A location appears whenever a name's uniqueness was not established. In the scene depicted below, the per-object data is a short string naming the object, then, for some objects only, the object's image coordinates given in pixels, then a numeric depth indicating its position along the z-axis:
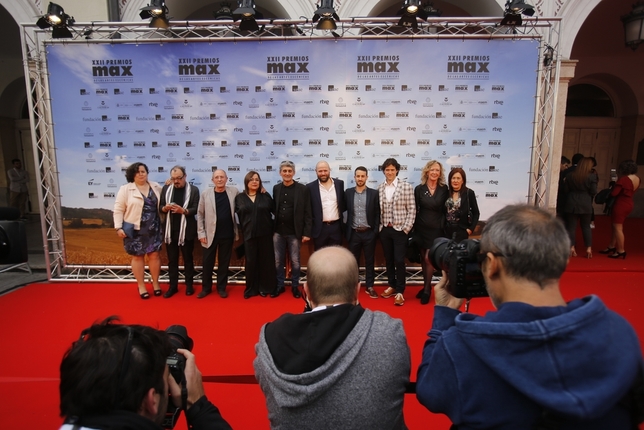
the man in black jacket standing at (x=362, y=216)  4.34
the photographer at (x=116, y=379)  0.79
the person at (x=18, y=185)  9.02
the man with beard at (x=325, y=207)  4.46
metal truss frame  4.59
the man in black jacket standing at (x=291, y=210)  4.39
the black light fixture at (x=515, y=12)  4.28
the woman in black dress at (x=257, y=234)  4.39
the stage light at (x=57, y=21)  4.44
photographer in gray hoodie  1.04
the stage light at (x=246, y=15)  4.26
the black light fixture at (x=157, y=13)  4.38
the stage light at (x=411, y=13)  4.27
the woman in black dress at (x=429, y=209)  4.18
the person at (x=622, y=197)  5.63
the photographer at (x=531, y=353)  0.74
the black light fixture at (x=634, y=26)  5.33
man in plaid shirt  4.22
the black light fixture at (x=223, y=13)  5.77
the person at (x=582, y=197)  5.58
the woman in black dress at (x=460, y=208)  4.07
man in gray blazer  4.43
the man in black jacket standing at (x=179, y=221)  4.44
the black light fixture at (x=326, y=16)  4.25
